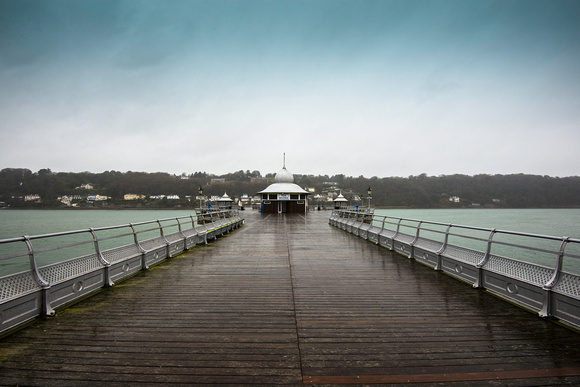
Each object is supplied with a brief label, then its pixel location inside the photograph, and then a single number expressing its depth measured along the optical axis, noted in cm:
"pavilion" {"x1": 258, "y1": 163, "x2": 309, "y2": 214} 4034
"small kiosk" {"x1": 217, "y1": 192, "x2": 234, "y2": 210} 4617
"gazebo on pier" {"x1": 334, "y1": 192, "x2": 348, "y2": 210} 4704
